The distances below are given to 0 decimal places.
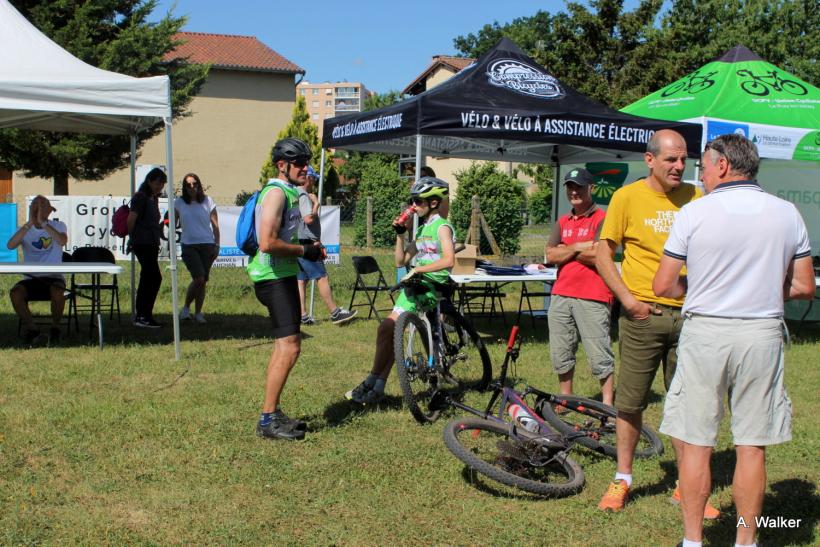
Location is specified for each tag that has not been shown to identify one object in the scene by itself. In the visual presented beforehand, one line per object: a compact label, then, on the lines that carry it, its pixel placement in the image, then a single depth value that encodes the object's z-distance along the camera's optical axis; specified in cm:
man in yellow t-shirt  370
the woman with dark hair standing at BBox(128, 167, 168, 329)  870
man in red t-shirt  533
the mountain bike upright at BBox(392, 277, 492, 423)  514
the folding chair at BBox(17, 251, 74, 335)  813
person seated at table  789
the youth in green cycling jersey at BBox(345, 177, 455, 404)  545
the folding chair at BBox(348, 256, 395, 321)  940
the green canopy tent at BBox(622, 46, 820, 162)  912
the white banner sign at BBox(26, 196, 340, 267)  1495
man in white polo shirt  294
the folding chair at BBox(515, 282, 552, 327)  928
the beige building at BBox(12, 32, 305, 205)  3822
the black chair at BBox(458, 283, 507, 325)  896
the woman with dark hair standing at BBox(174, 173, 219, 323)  909
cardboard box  834
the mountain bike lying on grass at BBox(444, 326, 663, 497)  396
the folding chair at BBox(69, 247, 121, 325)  838
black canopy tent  759
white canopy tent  660
